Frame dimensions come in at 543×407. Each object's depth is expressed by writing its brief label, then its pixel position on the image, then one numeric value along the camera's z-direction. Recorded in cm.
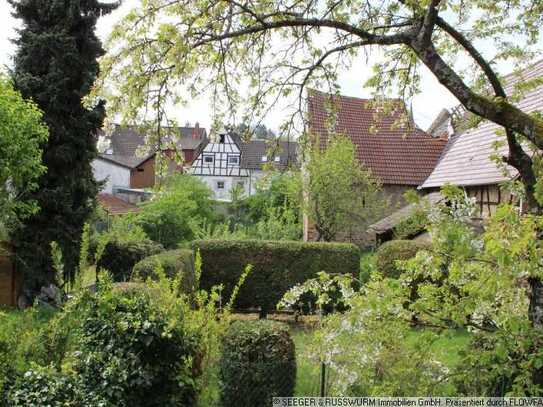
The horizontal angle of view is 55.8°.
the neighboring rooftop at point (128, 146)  4334
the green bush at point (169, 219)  2073
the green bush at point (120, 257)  1471
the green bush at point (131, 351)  435
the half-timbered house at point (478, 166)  1320
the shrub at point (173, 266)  803
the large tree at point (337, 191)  1745
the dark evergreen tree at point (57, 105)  1268
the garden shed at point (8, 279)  1288
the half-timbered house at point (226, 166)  4025
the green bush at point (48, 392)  415
